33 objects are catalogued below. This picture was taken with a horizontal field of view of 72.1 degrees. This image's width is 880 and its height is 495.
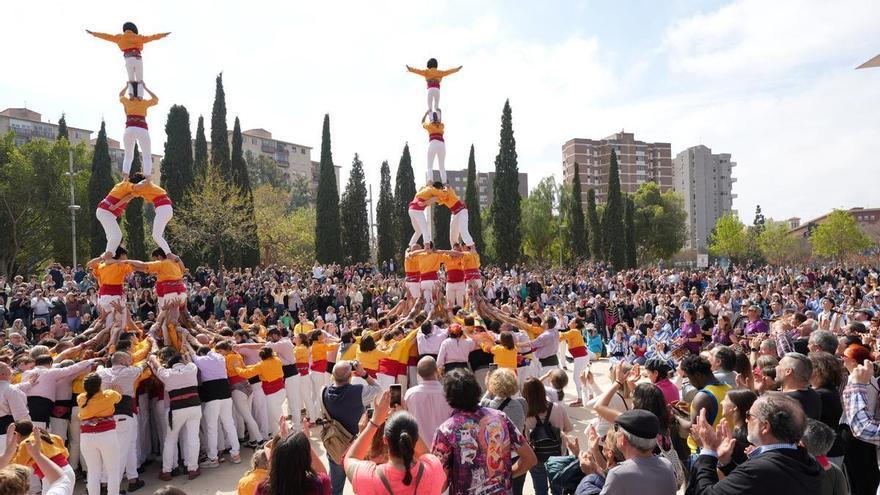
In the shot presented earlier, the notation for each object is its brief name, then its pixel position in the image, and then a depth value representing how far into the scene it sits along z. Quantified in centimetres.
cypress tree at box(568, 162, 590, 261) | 5028
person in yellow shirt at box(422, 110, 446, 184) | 1309
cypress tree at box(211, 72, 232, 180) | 3794
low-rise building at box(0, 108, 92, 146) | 5775
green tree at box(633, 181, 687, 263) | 5725
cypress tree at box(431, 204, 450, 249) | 4384
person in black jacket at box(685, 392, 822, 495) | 309
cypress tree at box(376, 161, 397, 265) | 4628
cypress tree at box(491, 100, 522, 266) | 4344
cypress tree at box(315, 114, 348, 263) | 4212
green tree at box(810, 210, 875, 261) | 6047
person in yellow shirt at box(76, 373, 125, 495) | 691
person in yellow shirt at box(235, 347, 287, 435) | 967
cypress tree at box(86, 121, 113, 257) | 3681
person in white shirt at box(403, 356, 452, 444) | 541
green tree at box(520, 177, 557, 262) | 5475
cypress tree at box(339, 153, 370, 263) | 4512
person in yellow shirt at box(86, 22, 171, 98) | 1017
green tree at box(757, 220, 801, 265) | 6838
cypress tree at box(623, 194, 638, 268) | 4953
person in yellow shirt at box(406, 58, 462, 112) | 1288
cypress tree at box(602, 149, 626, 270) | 4809
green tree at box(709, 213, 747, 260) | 6662
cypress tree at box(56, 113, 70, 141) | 4306
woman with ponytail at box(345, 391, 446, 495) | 347
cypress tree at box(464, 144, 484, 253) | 4512
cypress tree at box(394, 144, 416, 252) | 4694
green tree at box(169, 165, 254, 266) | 3256
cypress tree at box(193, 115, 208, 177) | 3806
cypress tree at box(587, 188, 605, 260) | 4994
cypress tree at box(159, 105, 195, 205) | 3628
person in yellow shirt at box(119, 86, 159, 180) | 1029
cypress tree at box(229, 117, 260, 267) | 3612
